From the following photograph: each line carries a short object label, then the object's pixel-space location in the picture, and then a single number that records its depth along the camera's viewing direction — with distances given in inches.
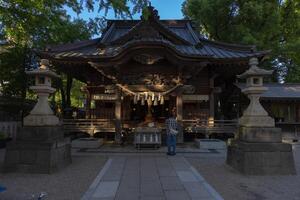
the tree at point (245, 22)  626.8
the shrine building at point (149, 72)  402.5
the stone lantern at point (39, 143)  222.8
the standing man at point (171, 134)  316.5
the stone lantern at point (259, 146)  223.8
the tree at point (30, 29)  221.5
